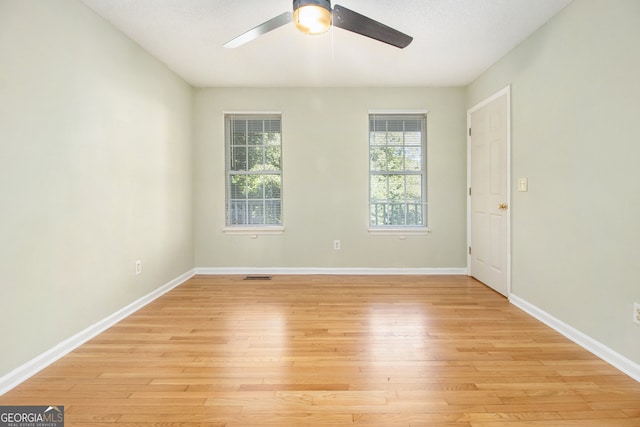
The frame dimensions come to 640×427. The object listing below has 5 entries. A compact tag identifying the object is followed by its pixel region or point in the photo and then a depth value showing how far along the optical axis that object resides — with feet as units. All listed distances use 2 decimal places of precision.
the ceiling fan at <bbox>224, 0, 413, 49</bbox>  6.17
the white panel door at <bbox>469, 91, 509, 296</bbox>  10.62
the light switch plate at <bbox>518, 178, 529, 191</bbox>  9.43
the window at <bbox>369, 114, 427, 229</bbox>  13.89
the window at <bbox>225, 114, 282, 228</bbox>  13.96
